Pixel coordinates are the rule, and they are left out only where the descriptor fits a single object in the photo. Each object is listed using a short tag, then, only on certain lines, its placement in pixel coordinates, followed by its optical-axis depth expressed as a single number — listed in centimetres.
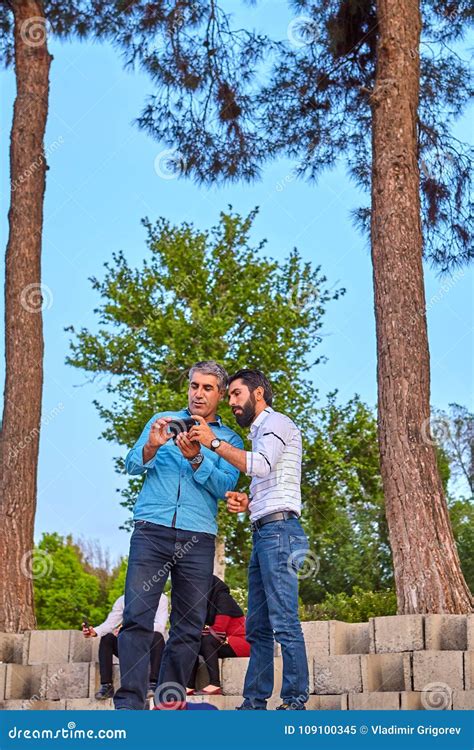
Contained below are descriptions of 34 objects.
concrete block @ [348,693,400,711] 537
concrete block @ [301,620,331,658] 606
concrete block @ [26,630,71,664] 685
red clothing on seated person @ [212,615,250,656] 607
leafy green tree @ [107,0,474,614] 704
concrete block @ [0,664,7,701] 669
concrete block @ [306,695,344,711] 571
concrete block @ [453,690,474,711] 505
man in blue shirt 397
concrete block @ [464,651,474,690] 538
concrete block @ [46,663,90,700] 640
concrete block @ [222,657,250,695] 593
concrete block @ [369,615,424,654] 589
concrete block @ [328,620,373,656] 609
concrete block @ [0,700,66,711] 625
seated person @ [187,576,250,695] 598
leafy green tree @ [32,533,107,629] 2495
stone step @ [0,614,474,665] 585
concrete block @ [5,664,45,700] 671
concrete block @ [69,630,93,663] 676
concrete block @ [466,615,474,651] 566
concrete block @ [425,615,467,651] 583
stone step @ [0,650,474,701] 550
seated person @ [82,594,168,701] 612
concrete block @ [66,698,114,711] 607
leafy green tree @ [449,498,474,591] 2239
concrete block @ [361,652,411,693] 573
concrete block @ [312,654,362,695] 578
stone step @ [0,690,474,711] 520
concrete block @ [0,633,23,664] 728
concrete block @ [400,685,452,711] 532
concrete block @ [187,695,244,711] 574
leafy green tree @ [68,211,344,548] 1825
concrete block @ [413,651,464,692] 546
